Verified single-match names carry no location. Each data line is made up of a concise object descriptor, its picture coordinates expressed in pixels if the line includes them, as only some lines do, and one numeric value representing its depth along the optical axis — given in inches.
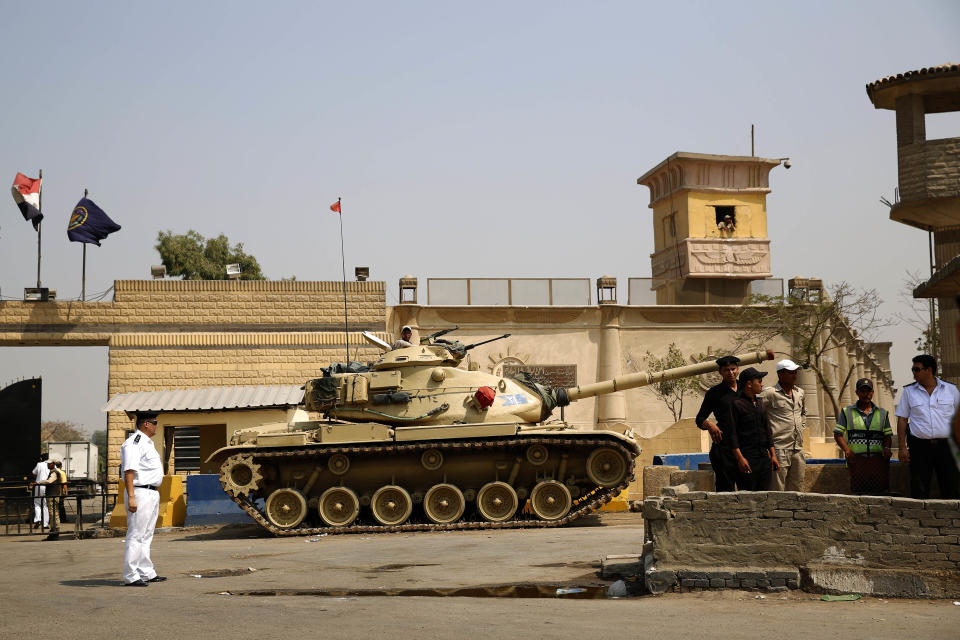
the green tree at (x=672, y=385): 1127.0
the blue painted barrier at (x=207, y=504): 686.5
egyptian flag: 1073.5
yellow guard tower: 1254.9
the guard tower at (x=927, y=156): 999.0
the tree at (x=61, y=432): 3964.1
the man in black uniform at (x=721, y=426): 356.8
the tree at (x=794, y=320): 1128.2
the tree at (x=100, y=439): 3193.4
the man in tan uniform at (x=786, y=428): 376.2
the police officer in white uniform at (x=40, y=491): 762.8
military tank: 589.9
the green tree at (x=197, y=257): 1545.3
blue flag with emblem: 1066.7
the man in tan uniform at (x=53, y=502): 637.3
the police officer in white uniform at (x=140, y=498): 366.0
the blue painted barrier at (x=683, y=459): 715.7
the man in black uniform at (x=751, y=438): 355.6
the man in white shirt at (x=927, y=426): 352.5
